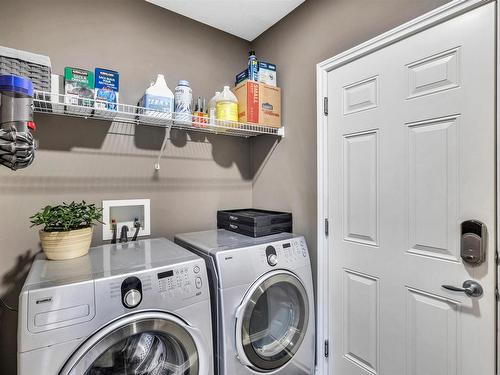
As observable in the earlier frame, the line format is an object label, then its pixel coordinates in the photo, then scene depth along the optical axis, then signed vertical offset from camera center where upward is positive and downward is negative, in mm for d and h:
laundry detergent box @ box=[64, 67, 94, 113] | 1424 +524
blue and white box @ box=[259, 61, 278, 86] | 2008 +826
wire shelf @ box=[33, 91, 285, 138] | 1408 +422
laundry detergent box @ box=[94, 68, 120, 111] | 1499 +538
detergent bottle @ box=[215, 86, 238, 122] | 1909 +546
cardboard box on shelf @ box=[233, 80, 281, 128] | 1926 +589
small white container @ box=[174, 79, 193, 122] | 1714 +522
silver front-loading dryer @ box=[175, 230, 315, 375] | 1407 -671
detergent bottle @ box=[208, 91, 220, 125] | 1909 +552
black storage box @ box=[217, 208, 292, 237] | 1796 -269
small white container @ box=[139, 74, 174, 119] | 1621 +505
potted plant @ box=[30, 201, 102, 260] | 1301 -226
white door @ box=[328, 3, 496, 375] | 1134 -80
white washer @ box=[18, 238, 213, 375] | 954 -515
